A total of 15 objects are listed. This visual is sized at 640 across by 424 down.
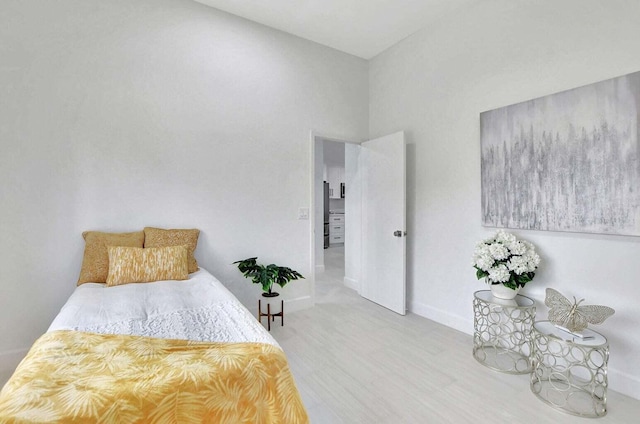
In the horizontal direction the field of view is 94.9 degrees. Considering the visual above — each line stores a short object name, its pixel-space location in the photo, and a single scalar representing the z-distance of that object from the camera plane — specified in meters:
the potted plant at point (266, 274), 2.77
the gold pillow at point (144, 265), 2.12
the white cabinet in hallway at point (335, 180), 8.28
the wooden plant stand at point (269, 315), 2.80
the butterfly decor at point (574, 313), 1.79
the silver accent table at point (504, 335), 2.17
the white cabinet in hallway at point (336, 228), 7.89
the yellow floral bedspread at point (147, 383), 0.86
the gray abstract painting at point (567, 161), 1.82
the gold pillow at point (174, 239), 2.43
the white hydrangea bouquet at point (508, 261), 2.16
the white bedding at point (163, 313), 1.38
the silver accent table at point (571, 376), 1.71
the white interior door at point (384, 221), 3.22
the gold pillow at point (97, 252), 2.17
